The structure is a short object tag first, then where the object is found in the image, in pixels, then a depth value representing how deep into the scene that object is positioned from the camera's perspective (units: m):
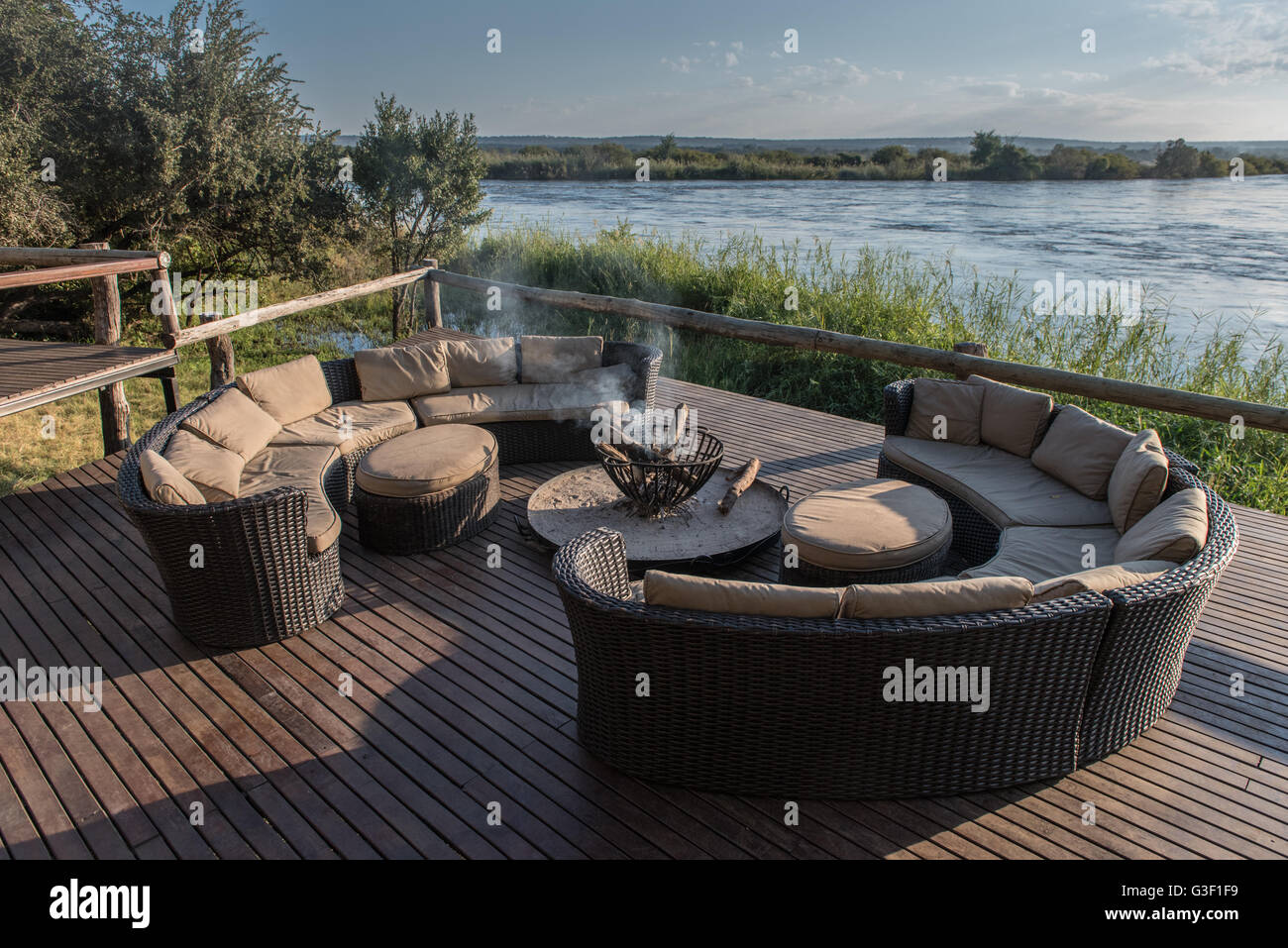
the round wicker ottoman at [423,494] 4.49
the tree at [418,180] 13.19
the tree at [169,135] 11.51
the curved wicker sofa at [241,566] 3.48
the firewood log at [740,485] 4.69
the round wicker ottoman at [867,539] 3.62
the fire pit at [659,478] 4.46
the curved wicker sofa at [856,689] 2.49
